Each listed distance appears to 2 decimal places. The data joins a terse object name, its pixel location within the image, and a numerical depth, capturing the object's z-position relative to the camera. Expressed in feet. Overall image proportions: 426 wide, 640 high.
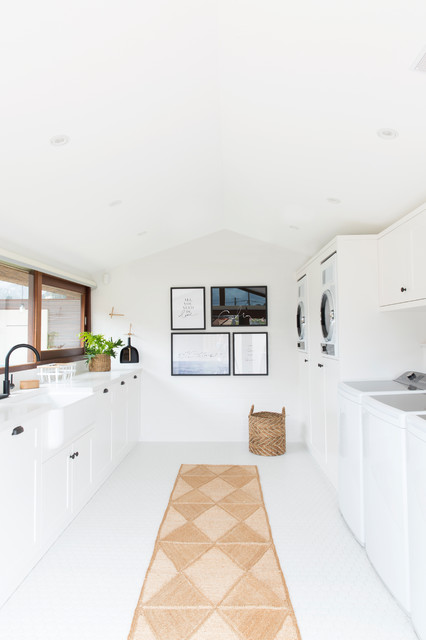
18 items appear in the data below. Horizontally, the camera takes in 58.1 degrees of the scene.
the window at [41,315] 10.23
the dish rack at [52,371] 10.56
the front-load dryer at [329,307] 9.66
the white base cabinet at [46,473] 5.95
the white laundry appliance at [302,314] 13.20
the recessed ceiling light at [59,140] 6.46
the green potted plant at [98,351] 13.35
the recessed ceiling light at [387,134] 6.33
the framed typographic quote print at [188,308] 14.92
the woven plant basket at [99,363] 13.51
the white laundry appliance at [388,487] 5.69
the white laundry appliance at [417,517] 5.03
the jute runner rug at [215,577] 5.37
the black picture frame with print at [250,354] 14.70
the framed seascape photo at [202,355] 14.80
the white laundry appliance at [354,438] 7.43
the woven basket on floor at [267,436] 12.88
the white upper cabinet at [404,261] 7.41
